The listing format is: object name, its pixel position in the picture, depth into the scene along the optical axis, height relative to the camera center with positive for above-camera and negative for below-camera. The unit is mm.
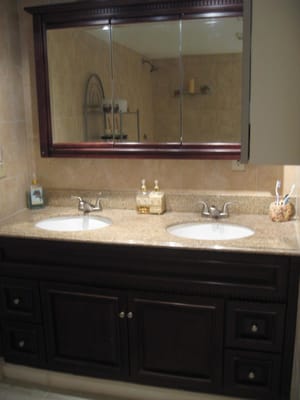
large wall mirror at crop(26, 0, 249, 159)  1999 +208
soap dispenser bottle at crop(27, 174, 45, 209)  2324 -428
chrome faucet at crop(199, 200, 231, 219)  2076 -474
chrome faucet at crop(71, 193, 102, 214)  2264 -472
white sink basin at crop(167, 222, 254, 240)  1999 -550
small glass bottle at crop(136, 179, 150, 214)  2164 -434
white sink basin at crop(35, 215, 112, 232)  2197 -550
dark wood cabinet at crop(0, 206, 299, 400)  1696 -848
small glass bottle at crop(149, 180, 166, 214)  2136 -428
